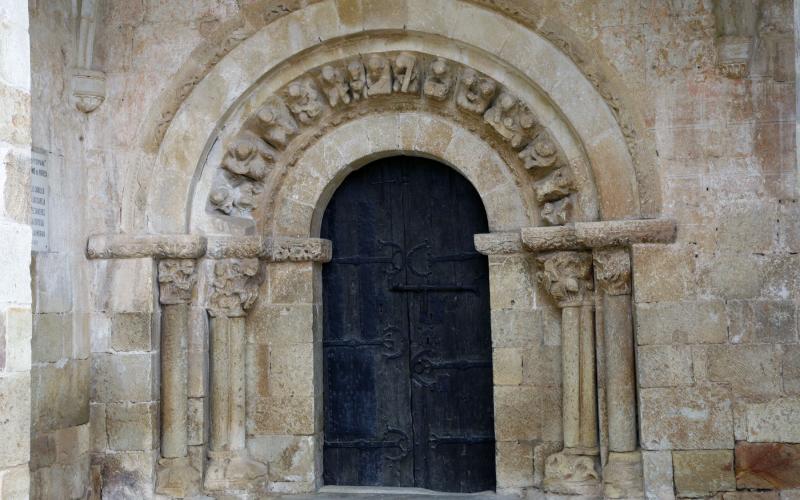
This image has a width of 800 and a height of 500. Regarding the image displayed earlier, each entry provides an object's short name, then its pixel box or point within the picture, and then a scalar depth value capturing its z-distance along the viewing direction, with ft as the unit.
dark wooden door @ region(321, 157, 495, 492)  21.27
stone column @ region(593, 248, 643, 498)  18.56
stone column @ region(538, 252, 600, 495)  19.17
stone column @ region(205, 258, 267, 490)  20.52
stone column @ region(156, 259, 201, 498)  19.97
